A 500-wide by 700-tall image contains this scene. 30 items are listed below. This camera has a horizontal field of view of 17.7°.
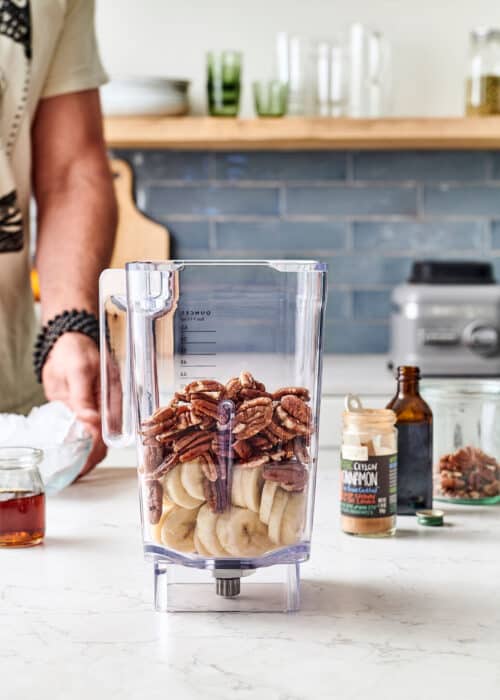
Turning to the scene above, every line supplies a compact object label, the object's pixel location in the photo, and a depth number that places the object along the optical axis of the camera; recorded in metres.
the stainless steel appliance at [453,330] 2.69
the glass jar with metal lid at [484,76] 2.86
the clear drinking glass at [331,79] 2.85
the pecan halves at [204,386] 1.10
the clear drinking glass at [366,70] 2.84
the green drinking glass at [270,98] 2.79
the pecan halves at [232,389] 1.10
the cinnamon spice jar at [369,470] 1.28
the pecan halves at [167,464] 1.10
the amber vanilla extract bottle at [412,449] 1.36
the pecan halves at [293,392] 1.11
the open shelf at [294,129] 2.78
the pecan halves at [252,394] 1.10
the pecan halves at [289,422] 1.10
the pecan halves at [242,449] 1.09
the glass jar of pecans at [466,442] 1.42
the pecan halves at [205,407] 1.09
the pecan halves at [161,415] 1.10
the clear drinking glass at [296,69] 2.86
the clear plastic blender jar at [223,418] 1.10
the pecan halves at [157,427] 1.10
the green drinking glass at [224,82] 2.82
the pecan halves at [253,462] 1.09
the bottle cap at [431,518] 1.33
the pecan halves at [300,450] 1.10
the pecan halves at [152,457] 1.10
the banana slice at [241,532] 1.09
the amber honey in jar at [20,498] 1.27
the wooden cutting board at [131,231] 3.07
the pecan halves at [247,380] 1.11
